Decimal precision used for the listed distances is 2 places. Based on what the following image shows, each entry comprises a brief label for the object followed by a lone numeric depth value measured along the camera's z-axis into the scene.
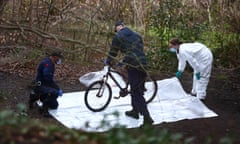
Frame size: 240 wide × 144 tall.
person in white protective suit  15.19
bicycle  13.90
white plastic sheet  13.30
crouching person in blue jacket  13.07
